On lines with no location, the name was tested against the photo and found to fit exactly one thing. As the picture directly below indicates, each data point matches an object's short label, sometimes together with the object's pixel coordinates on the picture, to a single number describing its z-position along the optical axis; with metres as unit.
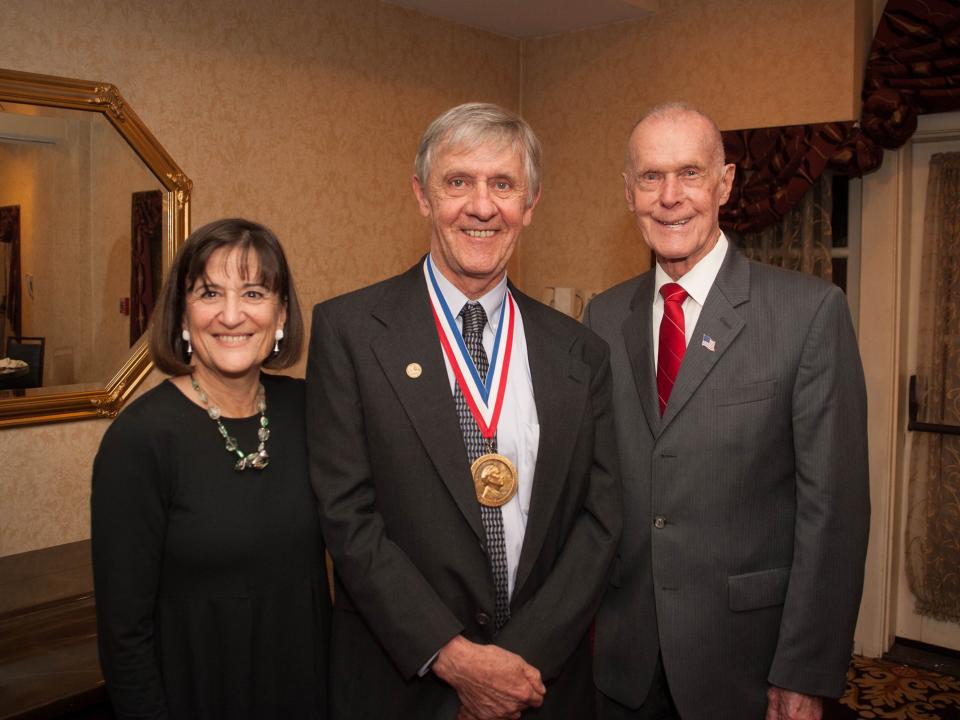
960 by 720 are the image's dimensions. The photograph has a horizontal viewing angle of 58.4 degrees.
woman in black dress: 1.56
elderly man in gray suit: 1.83
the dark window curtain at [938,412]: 4.05
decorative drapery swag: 3.61
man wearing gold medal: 1.64
